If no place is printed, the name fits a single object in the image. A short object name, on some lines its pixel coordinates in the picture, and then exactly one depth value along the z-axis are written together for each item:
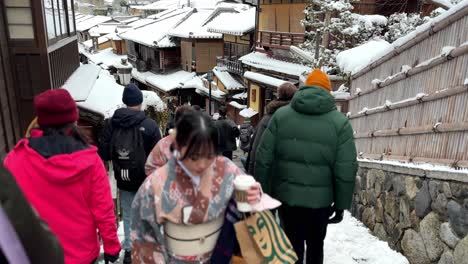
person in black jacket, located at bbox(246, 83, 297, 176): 3.98
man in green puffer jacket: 2.89
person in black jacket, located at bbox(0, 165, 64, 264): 1.17
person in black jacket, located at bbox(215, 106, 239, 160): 5.00
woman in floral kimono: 1.96
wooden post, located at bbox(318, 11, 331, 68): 11.76
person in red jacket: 2.28
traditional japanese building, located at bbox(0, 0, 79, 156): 5.73
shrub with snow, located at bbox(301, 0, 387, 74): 11.45
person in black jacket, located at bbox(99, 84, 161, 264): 3.67
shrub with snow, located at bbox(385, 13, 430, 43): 10.38
